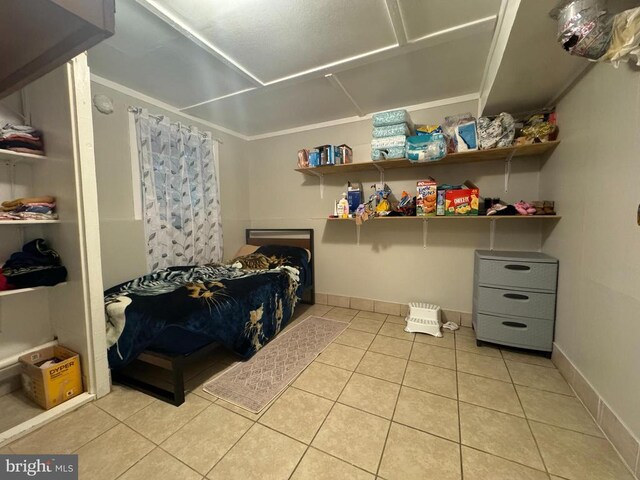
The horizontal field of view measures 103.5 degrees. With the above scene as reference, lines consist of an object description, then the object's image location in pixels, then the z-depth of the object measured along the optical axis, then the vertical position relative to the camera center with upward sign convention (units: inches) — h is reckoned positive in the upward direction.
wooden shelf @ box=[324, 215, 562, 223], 72.3 +1.3
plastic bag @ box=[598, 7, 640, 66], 37.1 +28.0
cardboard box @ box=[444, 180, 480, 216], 82.3 +6.6
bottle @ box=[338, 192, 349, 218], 103.7 +5.4
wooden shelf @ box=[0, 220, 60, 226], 51.4 +0.0
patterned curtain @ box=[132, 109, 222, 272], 89.7 +11.1
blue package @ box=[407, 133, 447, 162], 82.3 +24.5
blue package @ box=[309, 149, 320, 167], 104.3 +26.2
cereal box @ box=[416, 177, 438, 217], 88.9 +8.2
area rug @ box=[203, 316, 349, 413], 60.7 -41.4
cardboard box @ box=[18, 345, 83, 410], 54.8 -35.5
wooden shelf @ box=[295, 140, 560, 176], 77.4 +22.2
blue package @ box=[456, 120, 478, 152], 81.1 +27.4
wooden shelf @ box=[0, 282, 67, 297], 51.6 -14.6
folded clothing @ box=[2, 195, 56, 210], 57.7 +4.4
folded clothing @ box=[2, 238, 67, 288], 54.0 -10.5
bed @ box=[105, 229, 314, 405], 58.1 -24.4
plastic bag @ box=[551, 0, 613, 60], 39.6 +31.0
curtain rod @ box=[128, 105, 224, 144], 85.9 +38.2
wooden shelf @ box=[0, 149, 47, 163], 55.3 +15.0
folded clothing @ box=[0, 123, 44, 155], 55.6 +18.7
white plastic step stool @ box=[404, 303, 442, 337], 91.0 -36.7
